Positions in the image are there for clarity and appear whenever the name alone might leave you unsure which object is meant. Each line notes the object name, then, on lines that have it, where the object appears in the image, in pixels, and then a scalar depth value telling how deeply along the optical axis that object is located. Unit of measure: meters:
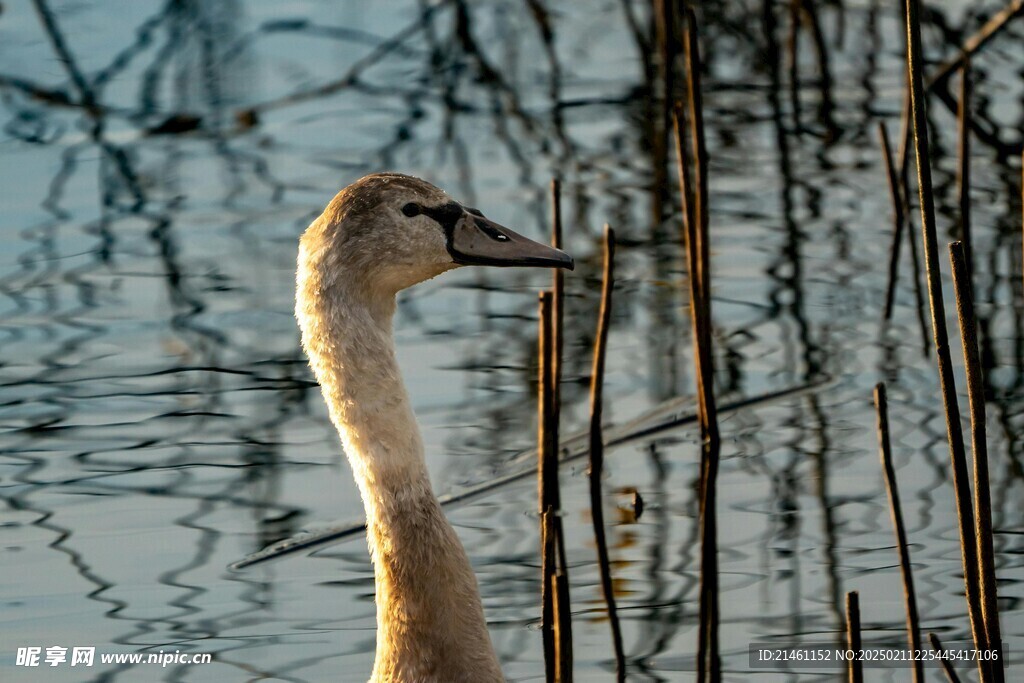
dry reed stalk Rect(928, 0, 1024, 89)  15.85
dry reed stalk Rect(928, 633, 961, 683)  8.59
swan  8.75
